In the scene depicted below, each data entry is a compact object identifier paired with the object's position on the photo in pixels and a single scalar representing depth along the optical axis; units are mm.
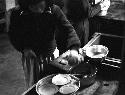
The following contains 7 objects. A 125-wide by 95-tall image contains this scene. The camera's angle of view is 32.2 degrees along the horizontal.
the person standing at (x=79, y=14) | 4293
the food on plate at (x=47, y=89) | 2326
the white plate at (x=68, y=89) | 2267
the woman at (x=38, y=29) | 3162
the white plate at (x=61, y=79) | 2438
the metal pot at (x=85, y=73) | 2445
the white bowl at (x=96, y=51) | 2826
